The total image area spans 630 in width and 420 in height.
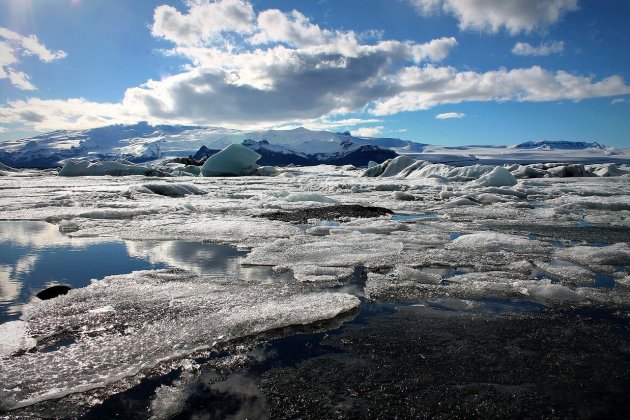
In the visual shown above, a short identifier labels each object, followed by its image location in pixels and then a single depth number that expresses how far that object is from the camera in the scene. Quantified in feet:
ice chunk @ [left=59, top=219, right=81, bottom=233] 19.17
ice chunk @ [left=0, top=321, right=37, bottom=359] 6.86
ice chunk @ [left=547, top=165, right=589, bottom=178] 88.81
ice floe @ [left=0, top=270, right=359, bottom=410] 6.02
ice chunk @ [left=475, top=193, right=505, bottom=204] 35.40
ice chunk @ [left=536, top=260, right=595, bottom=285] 11.12
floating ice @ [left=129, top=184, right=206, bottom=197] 41.63
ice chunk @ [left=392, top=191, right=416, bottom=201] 38.21
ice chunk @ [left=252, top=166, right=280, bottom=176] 111.41
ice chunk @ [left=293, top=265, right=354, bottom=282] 11.16
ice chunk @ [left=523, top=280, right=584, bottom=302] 9.43
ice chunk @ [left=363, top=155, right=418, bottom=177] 95.42
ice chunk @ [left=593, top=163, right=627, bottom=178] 89.40
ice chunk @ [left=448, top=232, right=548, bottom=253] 15.10
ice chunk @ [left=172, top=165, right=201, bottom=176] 112.68
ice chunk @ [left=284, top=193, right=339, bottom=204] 33.10
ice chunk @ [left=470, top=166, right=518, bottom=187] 57.47
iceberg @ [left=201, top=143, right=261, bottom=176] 98.53
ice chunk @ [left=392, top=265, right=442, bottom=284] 10.94
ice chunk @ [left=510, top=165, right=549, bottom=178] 88.10
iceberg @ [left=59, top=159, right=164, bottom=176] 101.96
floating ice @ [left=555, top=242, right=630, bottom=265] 13.23
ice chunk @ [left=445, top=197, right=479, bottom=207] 32.72
